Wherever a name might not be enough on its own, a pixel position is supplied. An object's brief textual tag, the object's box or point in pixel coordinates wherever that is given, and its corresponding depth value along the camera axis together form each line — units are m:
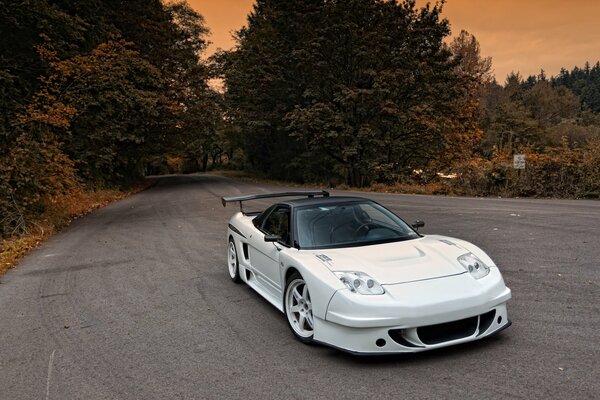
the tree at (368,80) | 26.14
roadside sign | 17.17
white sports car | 3.57
